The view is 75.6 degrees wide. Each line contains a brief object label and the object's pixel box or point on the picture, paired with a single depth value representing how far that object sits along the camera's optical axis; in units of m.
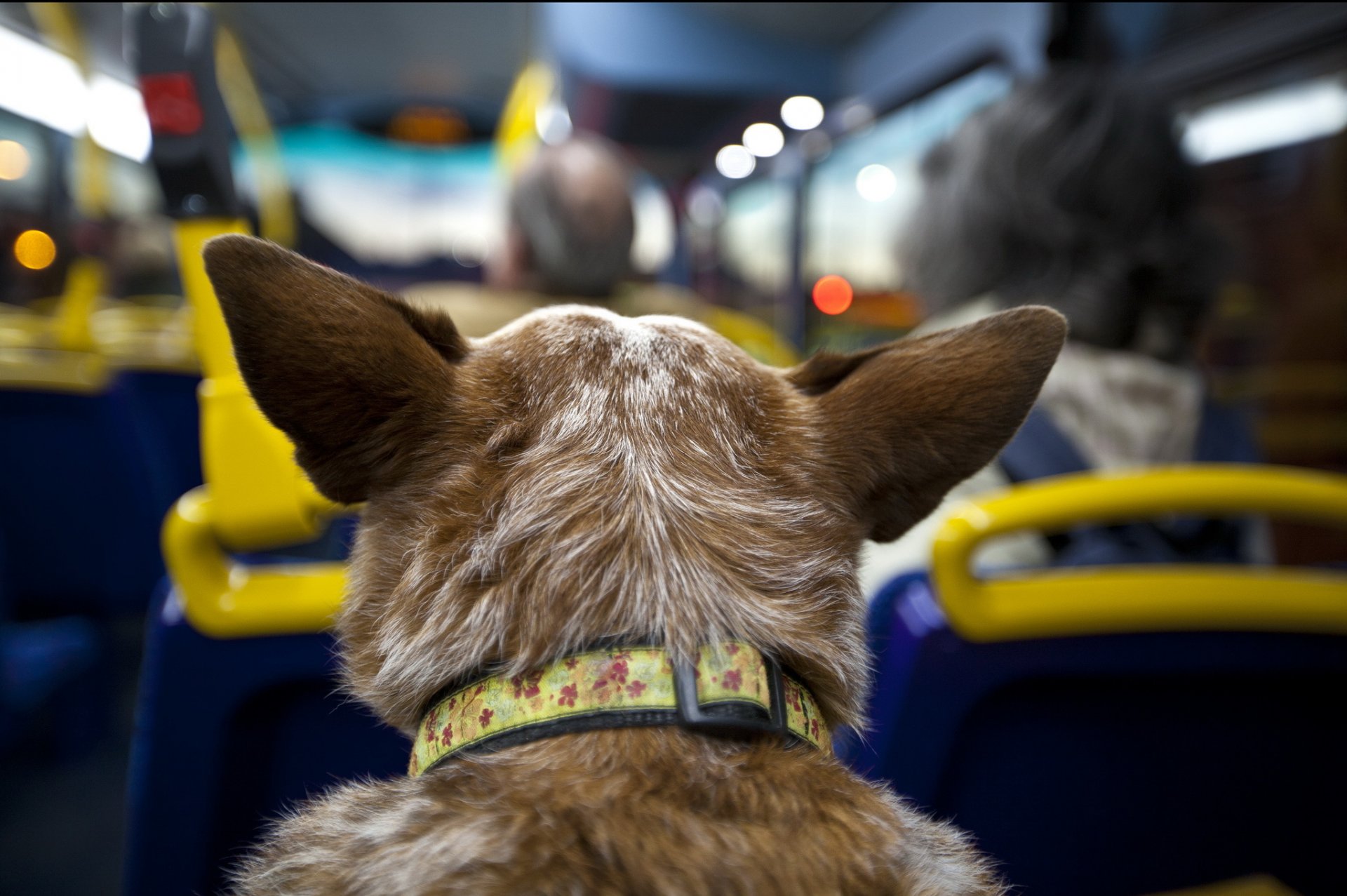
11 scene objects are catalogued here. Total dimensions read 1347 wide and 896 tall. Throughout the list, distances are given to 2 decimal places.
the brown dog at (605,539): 0.50
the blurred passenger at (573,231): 2.06
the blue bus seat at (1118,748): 0.93
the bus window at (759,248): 5.00
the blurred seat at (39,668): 1.35
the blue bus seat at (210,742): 0.94
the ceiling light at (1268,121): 1.93
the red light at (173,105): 0.81
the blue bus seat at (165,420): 2.46
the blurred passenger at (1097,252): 1.36
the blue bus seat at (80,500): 2.28
